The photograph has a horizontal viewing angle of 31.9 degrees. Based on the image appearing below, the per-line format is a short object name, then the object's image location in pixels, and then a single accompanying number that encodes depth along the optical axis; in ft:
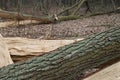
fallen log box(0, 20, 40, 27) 17.48
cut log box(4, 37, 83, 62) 8.58
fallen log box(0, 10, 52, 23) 15.70
